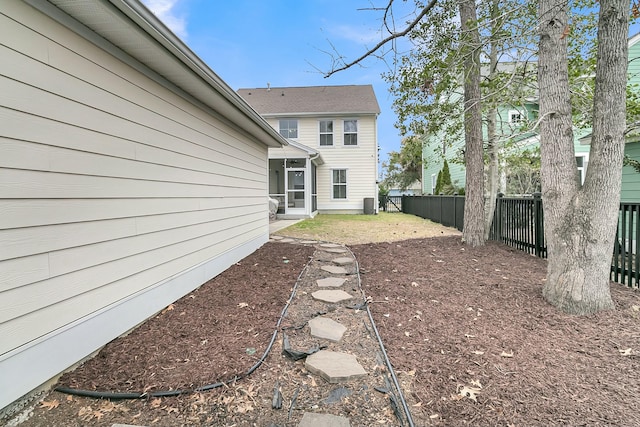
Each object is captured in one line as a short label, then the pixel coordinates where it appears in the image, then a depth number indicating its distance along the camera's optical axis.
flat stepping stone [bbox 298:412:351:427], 1.67
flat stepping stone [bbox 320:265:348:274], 4.79
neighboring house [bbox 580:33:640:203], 7.18
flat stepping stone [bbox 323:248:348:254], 6.32
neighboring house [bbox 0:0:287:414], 1.84
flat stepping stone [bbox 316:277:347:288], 4.14
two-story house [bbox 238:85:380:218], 15.67
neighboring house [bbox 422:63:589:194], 7.31
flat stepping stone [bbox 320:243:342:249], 6.90
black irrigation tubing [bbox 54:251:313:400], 1.85
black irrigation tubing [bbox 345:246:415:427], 1.72
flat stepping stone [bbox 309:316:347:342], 2.69
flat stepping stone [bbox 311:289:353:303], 3.62
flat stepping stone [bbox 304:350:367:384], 2.08
